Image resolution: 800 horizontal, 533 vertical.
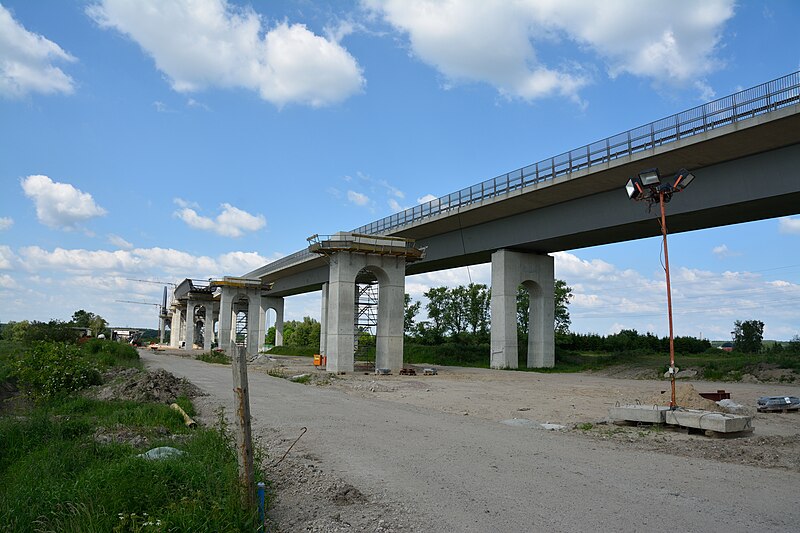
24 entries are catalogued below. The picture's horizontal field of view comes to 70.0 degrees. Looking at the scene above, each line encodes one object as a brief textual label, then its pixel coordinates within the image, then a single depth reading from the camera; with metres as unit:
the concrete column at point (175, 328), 118.76
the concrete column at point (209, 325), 92.75
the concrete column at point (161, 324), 143.51
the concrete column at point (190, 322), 95.50
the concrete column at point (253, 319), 65.31
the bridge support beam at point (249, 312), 64.31
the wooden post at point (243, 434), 5.66
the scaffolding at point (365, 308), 40.06
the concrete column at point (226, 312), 64.19
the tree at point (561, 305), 66.88
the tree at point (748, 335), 50.84
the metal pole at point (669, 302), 12.96
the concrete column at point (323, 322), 58.69
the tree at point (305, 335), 95.75
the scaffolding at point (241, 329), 83.17
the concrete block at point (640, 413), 12.80
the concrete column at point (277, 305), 89.88
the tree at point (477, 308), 69.75
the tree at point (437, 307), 72.19
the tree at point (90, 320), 121.28
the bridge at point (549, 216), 23.27
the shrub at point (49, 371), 17.33
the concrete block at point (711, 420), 11.34
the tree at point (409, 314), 74.94
